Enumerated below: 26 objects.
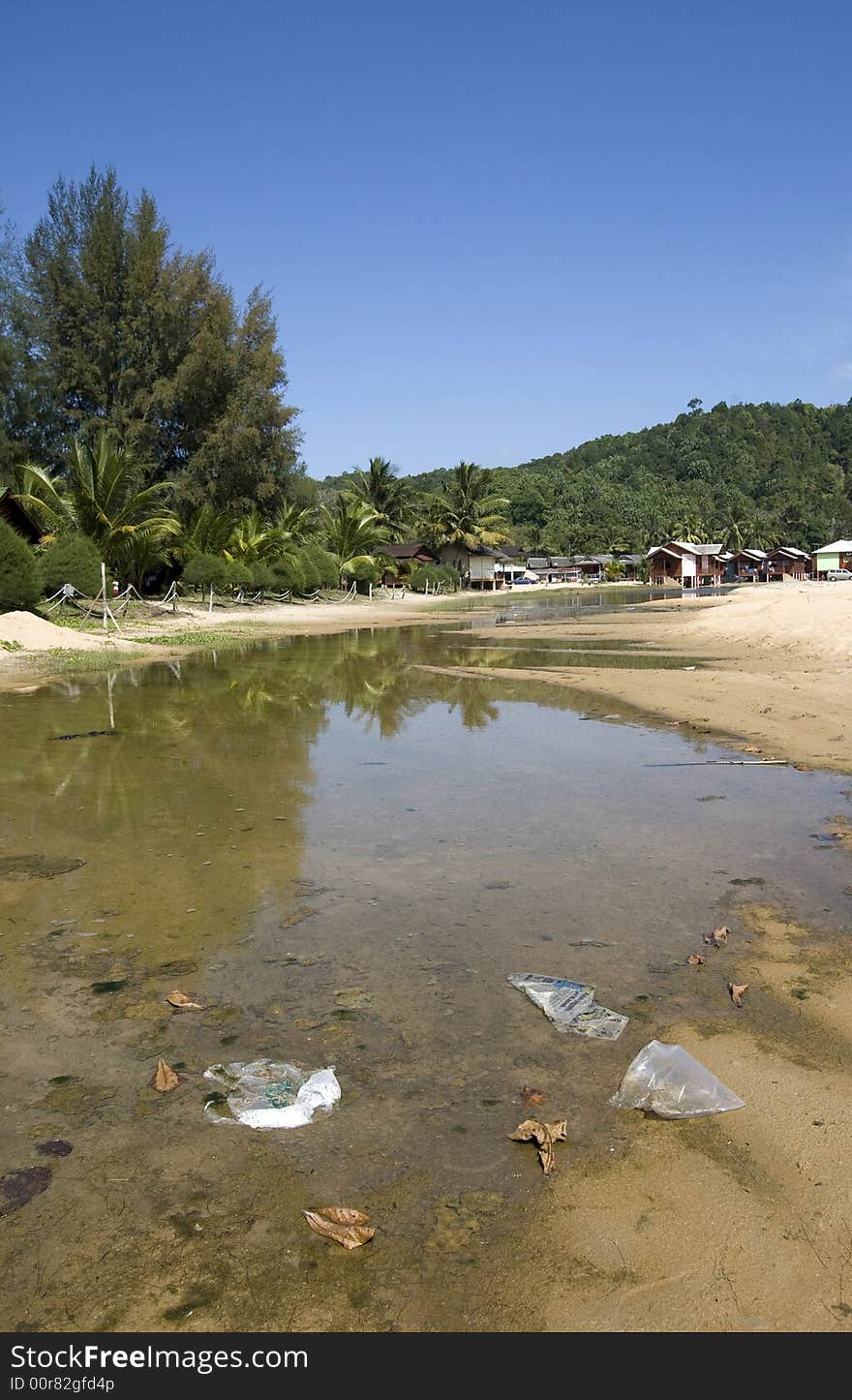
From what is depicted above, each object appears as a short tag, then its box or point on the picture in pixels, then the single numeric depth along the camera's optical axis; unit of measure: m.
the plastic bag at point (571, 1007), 4.03
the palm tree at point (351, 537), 56.66
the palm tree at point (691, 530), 133.12
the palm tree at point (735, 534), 132.06
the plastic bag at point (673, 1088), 3.42
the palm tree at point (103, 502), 31.59
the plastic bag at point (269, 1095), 3.40
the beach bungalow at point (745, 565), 109.19
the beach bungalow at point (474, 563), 80.56
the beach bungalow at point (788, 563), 107.19
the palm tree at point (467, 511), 75.94
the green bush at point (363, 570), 56.53
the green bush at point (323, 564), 51.56
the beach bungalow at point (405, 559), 72.81
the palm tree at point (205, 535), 40.97
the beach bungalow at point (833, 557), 94.12
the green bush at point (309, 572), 49.91
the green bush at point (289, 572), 47.19
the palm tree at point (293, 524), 50.96
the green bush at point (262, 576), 45.03
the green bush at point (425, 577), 70.44
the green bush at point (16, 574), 24.27
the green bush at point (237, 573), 41.90
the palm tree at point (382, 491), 71.44
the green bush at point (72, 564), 28.91
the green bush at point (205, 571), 39.72
